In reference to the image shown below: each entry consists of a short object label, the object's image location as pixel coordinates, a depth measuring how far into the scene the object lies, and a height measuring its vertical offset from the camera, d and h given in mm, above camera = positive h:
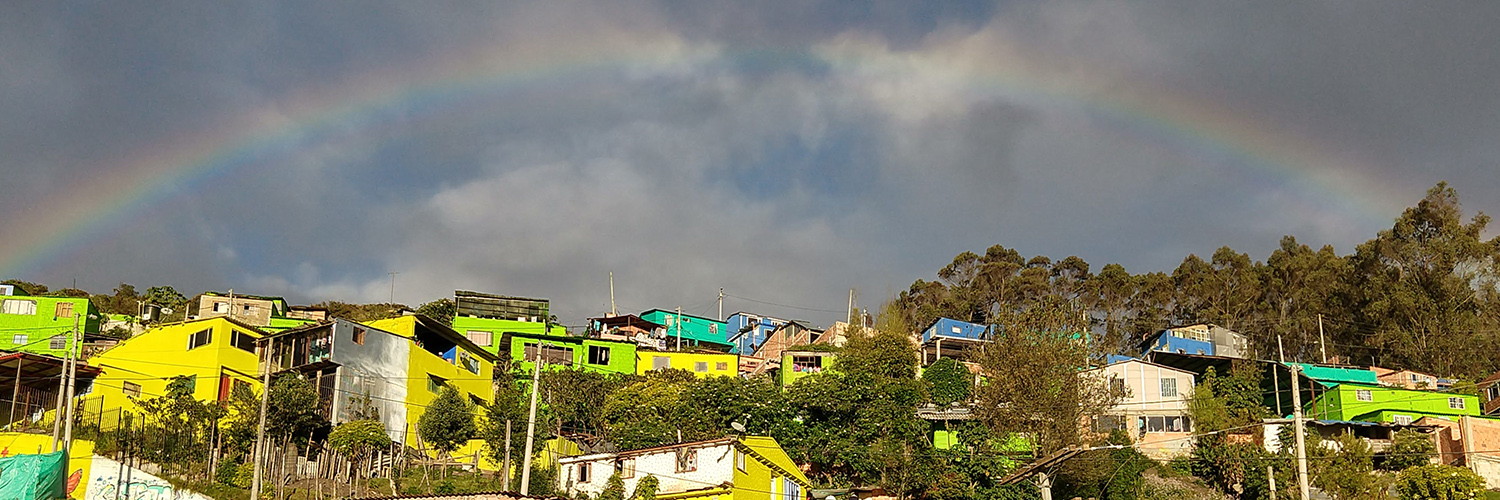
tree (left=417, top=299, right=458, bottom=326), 78875 +10961
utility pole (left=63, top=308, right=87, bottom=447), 36212 +1017
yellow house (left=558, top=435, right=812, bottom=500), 40031 -225
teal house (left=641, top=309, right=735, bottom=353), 85625 +10426
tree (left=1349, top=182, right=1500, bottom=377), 68438 +10987
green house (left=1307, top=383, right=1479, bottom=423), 56872 +3305
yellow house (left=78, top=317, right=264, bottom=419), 46000 +4062
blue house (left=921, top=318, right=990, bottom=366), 68562 +8047
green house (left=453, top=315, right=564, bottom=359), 70500 +8503
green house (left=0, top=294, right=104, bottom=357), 59125 +7402
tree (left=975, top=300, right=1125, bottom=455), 52094 +3715
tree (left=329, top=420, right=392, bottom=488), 40719 +822
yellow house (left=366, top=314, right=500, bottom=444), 50844 +4815
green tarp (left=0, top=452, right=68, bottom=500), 34625 -513
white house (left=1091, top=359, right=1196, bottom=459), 56062 +3050
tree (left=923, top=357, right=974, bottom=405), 58969 +4524
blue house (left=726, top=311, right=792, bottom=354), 89188 +10613
